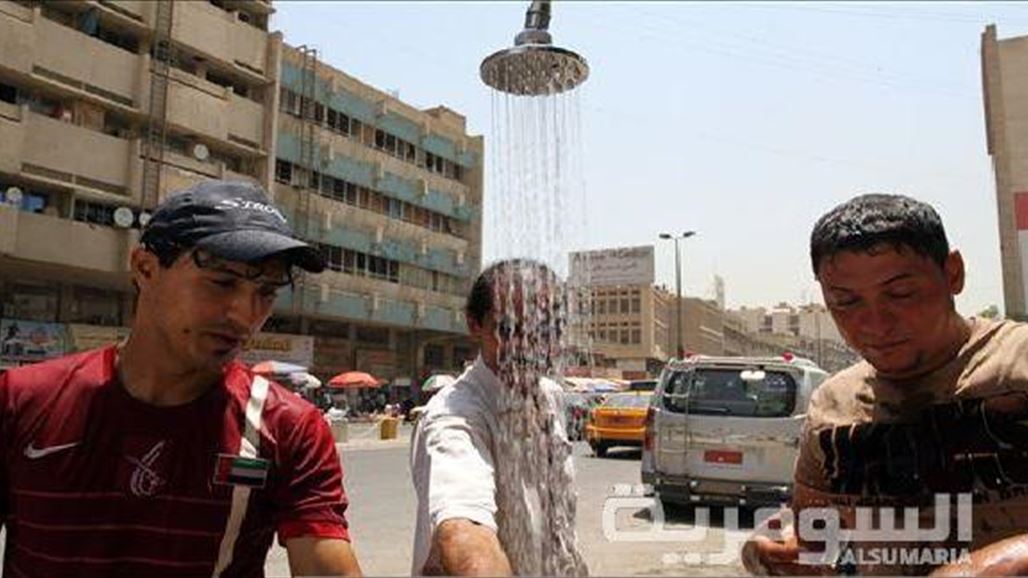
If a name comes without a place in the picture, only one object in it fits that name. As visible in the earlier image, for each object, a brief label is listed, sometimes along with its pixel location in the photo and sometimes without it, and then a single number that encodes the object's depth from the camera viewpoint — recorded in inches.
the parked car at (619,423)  787.4
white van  390.6
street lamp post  1871.3
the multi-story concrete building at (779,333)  4448.8
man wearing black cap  67.0
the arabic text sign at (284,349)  1448.1
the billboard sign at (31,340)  1040.2
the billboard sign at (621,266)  2175.2
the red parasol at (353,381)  1325.0
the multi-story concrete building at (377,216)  1579.7
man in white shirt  76.2
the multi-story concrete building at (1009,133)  624.7
